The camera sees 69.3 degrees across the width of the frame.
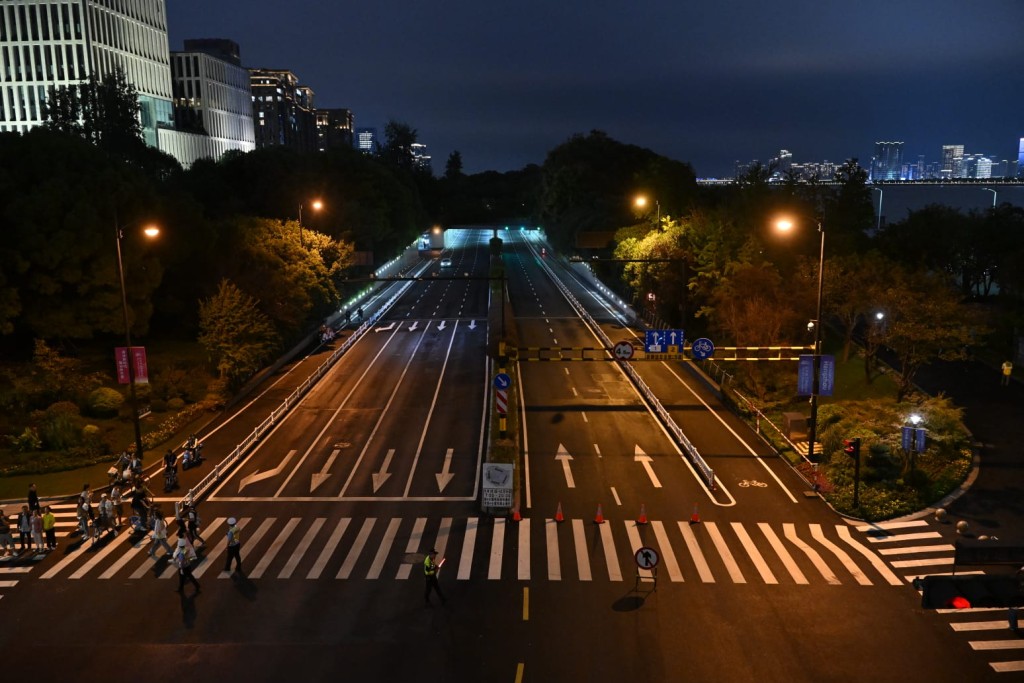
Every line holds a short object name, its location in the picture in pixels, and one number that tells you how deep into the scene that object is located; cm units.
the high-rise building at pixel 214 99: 15475
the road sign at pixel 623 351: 3397
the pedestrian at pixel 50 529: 2256
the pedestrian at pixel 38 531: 2223
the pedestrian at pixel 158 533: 2223
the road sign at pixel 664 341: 3559
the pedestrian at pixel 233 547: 2064
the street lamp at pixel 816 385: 2926
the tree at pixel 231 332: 4119
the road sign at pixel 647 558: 1842
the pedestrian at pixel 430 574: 1840
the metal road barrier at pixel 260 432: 2788
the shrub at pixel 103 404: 3678
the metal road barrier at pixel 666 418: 2855
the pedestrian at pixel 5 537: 2195
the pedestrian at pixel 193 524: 2209
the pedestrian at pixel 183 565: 1934
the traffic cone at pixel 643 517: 2406
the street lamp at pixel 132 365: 2939
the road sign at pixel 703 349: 3338
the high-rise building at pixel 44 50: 11131
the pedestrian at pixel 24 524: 2250
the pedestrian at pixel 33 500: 2319
